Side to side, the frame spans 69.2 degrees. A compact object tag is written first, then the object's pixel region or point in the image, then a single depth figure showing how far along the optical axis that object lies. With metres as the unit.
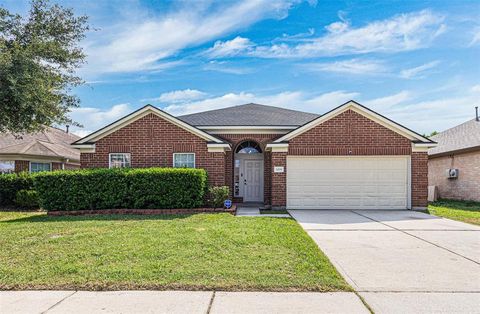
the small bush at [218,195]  13.18
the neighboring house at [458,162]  17.61
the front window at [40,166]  19.06
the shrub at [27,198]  15.33
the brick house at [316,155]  13.97
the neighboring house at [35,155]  18.30
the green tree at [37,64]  10.27
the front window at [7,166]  18.33
